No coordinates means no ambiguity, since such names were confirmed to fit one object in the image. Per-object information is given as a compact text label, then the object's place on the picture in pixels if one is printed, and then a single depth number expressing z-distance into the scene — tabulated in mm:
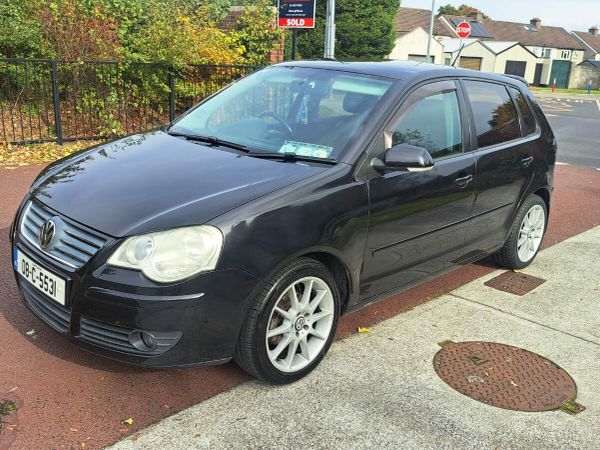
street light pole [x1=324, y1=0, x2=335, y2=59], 13686
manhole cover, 3307
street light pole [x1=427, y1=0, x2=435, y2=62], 32219
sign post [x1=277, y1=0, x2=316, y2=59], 11148
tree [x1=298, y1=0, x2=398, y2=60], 28688
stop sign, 22953
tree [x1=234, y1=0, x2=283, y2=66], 13312
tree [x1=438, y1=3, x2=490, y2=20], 85350
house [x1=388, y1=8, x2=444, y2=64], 49562
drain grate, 4992
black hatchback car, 2779
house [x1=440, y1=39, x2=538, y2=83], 61594
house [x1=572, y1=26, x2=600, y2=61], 80250
